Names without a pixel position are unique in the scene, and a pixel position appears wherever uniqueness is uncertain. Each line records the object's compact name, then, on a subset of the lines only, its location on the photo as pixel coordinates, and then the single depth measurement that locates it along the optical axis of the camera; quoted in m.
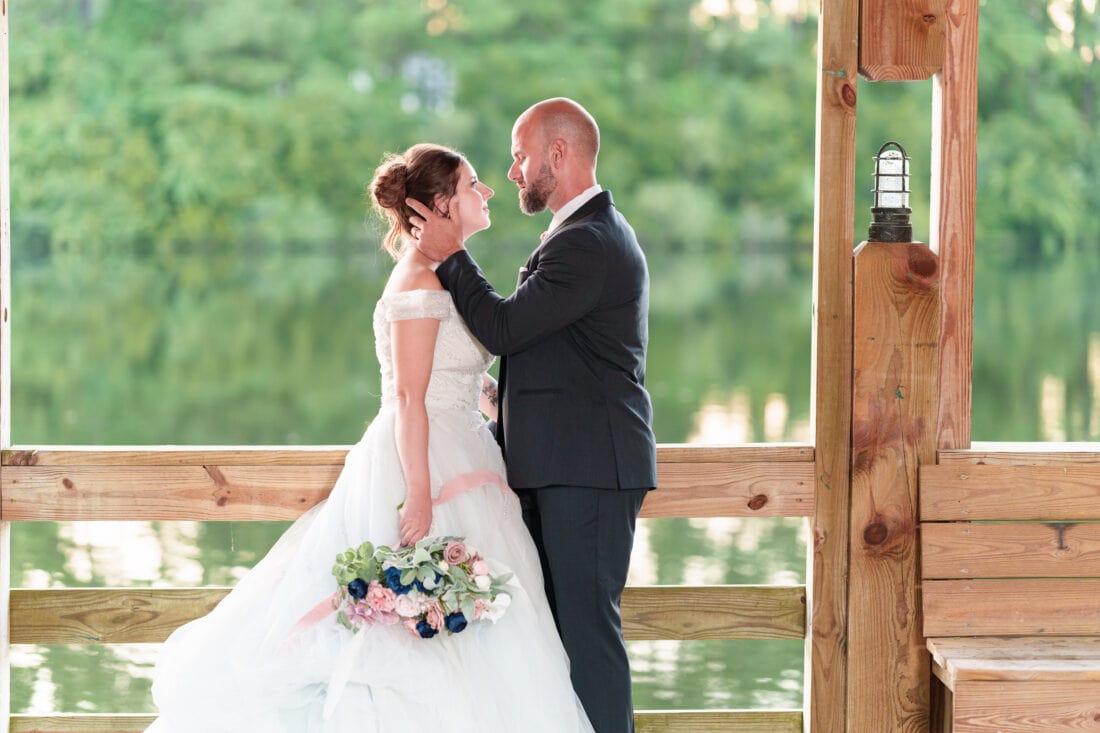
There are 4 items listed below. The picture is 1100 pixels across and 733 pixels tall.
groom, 5.38
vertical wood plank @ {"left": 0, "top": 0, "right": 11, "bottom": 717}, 5.93
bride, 5.20
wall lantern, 5.93
